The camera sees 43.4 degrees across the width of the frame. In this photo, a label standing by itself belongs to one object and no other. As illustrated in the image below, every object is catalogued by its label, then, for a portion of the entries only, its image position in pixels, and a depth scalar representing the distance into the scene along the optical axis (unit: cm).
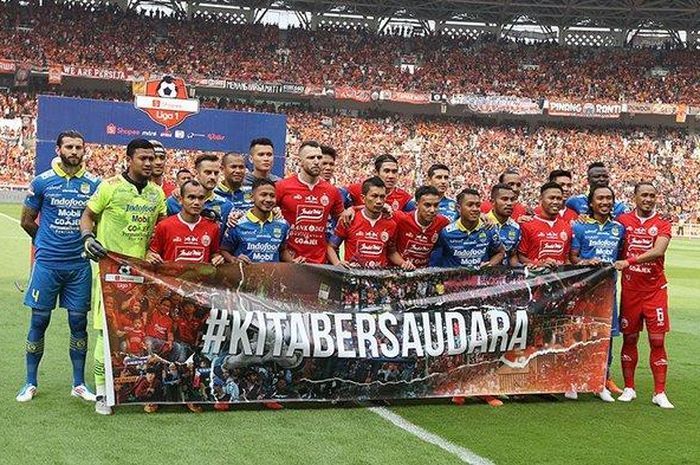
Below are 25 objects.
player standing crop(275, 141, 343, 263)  716
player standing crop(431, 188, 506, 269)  704
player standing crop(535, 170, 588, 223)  771
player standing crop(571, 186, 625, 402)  724
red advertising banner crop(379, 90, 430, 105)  4425
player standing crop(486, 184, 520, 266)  736
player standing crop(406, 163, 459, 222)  809
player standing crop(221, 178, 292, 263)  657
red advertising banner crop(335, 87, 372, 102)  4356
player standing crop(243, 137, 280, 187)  725
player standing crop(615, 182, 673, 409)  704
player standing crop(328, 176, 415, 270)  705
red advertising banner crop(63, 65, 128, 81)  4009
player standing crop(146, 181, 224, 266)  631
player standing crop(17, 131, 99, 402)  636
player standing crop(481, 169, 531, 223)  795
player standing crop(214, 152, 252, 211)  721
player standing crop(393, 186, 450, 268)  718
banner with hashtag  614
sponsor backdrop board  1396
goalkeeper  615
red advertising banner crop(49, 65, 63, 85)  3972
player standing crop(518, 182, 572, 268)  732
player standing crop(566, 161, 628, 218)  782
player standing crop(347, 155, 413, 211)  793
